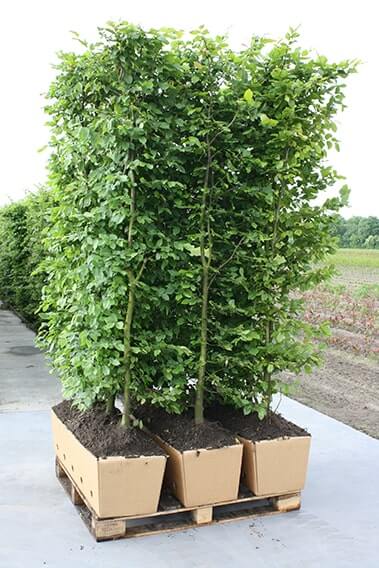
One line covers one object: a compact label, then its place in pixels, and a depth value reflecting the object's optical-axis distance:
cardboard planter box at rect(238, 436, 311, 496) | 3.07
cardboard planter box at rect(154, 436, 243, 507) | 2.91
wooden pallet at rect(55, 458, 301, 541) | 2.82
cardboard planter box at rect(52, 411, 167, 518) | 2.79
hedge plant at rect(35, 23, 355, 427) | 2.88
